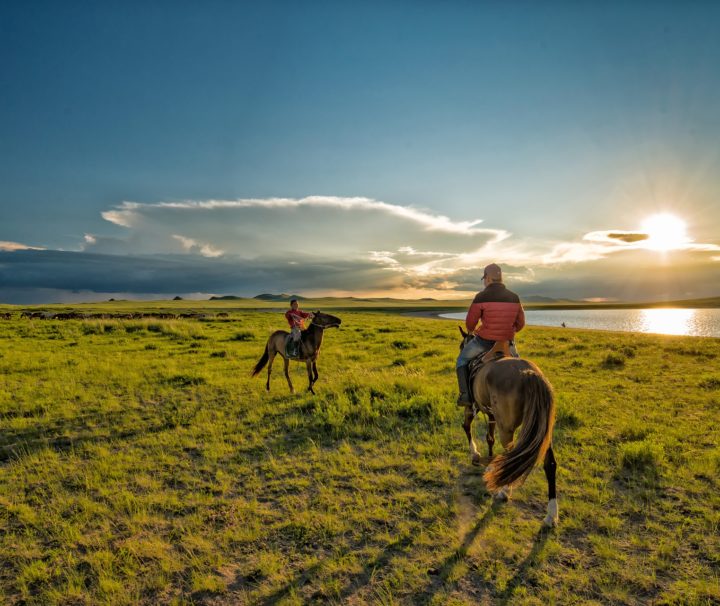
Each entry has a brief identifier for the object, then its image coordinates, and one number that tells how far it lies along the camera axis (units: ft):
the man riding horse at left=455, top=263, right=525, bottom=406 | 21.36
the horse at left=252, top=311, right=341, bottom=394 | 40.24
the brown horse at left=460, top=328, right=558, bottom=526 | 16.10
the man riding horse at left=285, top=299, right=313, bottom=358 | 40.29
